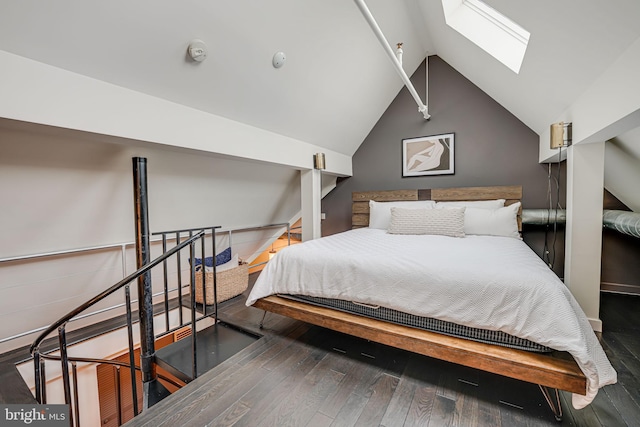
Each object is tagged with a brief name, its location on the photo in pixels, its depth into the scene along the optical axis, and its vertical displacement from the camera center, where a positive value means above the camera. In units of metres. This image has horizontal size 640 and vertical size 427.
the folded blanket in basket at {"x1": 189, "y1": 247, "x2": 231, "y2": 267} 3.05 -0.63
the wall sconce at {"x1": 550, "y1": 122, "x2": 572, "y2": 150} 2.08 +0.54
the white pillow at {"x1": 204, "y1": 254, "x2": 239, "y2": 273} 2.88 -0.70
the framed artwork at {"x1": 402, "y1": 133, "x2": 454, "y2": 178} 3.50 +0.66
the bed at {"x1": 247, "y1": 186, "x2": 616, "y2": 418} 1.23 -0.57
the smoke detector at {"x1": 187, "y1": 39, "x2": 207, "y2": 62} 1.60 +0.97
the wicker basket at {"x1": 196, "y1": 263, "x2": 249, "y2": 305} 2.82 -0.88
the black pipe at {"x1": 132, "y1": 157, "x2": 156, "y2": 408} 1.80 -0.49
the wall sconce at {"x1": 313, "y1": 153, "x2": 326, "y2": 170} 3.26 +0.54
